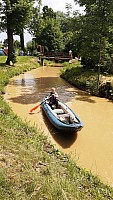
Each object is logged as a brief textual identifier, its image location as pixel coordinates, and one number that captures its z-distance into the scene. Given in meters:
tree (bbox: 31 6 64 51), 22.66
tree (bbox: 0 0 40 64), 13.97
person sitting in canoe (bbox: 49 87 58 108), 7.37
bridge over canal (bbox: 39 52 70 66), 20.19
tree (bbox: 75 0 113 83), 9.63
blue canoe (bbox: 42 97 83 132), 5.53
